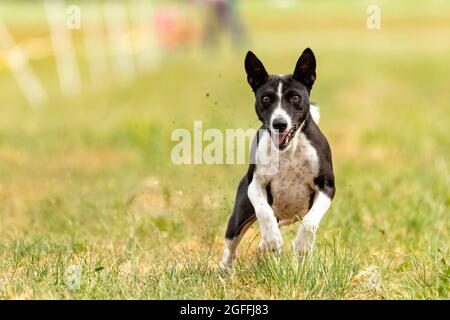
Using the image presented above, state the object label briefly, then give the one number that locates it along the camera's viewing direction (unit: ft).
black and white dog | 19.74
